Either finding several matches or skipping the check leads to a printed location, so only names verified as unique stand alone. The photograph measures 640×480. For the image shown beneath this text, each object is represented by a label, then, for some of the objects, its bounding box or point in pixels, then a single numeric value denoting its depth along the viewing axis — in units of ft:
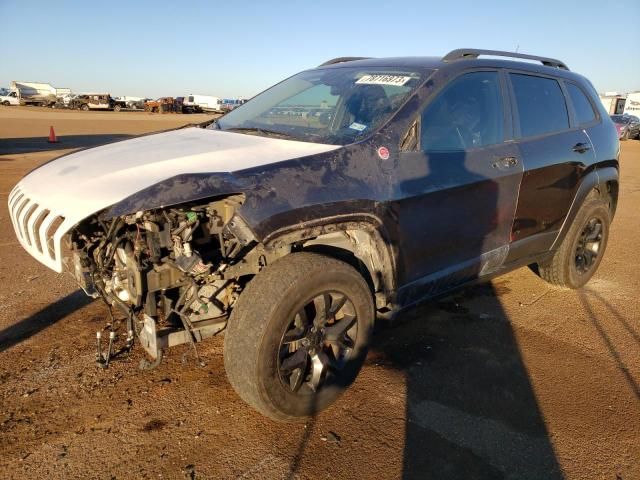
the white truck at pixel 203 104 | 191.21
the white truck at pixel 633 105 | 128.47
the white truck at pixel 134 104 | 189.16
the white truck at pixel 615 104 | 138.51
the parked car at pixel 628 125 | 104.60
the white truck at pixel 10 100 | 182.39
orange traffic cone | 56.49
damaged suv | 7.99
